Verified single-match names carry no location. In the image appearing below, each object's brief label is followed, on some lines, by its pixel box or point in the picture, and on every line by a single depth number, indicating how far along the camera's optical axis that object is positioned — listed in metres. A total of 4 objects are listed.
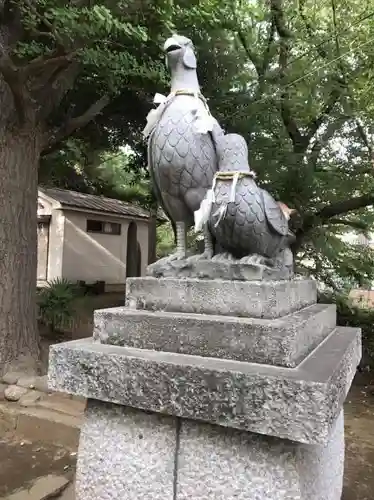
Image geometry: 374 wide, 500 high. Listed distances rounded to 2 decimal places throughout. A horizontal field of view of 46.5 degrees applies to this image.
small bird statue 1.91
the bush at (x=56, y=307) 7.33
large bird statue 1.96
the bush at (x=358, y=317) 6.92
